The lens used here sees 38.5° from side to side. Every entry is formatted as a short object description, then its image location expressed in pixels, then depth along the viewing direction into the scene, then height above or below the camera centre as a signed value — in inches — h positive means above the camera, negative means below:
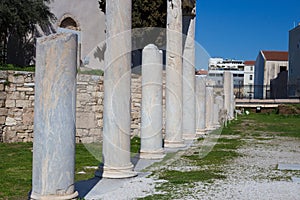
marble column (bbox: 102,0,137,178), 270.4 +1.5
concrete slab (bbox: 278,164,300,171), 313.3 -53.8
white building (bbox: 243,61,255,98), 3730.3 +185.5
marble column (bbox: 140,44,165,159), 363.3 -8.9
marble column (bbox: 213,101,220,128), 773.6 -42.2
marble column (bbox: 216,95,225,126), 856.9 -31.5
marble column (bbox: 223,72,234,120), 1091.5 +2.3
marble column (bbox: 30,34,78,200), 184.1 -13.1
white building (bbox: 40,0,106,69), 951.6 +156.2
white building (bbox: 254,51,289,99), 2258.9 +150.1
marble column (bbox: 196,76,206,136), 617.9 -14.0
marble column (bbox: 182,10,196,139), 502.3 +20.4
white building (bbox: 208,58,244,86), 3825.3 +258.1
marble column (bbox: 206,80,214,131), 730.8 -28.3
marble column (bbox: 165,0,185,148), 441.4 +16.8
